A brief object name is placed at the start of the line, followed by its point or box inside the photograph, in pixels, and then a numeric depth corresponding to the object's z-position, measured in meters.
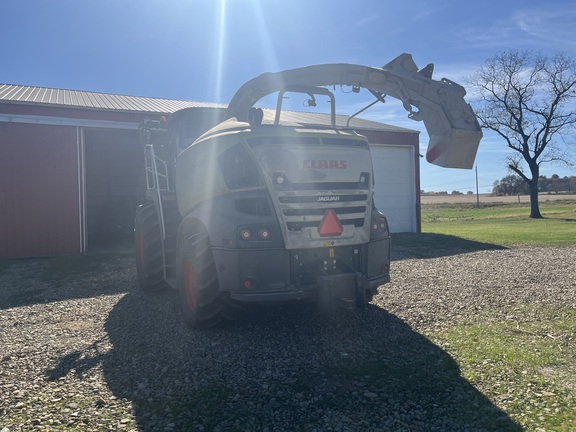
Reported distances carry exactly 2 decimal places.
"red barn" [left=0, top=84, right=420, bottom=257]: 12.66
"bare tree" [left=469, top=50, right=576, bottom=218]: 32.41
